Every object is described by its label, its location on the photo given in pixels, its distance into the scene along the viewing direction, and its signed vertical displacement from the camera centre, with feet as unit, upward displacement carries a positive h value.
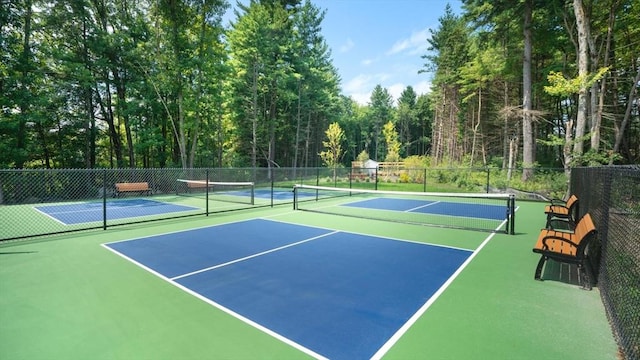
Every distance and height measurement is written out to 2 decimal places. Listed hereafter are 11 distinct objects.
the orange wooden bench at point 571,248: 14.47 -3.92
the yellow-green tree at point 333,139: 94.18 +9.69
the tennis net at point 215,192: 53.87 -4.75
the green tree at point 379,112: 205.77 +39.33
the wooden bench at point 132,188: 52.42 -3.66
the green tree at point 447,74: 101.09 +33.07
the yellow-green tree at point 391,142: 115.67 +12.00
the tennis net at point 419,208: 32.03 -5.27
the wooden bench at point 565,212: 26.68 -3.64
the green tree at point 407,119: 215.31 +36.32
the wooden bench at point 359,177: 88.38 -2.15
